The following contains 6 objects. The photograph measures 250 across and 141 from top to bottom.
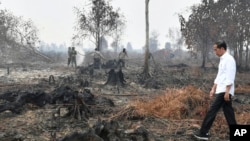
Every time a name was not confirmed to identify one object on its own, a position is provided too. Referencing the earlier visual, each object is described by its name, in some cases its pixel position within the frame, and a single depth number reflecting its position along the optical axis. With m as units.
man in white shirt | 6.36
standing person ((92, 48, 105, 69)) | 23.67
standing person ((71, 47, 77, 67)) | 25.86
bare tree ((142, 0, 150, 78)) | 19.71
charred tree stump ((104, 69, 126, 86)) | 15.99
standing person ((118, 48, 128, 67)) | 24.21
